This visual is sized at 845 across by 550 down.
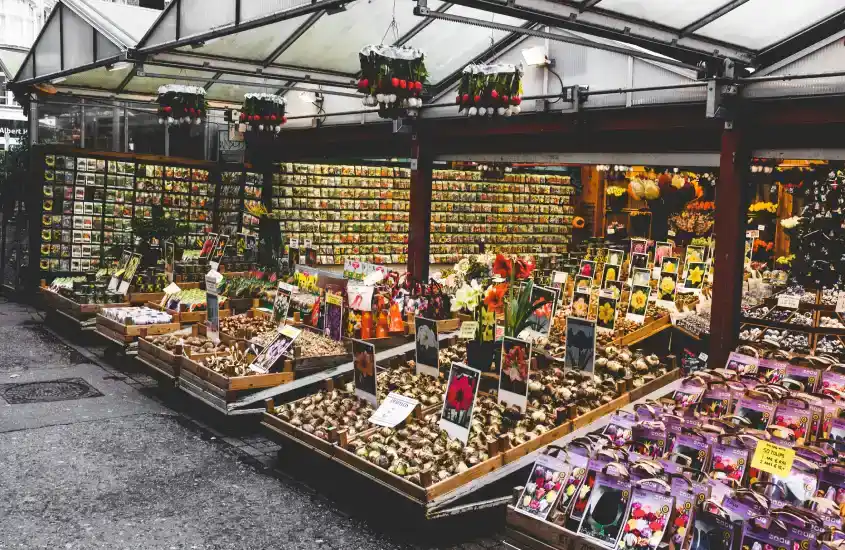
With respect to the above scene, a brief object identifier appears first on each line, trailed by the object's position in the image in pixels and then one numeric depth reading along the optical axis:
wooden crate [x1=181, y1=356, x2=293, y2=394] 6.78
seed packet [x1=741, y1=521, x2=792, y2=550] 3.22
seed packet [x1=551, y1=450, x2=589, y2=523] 3.91
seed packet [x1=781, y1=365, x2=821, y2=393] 5.15
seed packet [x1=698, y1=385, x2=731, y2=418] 4.80
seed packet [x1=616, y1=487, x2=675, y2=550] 3.53
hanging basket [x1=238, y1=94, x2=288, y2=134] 10.74
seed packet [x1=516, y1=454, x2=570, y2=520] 3.98
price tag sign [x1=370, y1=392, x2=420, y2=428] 5.53
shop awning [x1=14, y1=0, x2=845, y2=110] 6.02
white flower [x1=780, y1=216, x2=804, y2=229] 9.35
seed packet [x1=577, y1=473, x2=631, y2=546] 3.68
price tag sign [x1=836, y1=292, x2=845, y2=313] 7.59
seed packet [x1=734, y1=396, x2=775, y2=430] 4.56
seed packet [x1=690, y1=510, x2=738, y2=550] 3.34
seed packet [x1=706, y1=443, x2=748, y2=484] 3.94
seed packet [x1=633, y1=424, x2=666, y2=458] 4.27
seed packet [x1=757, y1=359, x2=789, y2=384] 5.28
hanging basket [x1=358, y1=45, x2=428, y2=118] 6.57
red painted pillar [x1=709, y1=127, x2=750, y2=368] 7.49
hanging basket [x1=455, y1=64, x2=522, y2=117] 6.89
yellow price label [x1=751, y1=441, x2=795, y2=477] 3.63
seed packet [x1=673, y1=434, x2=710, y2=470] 4.06
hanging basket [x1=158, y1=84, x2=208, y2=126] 10.81
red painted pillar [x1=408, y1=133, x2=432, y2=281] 11.43
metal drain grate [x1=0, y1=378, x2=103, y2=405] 8.12
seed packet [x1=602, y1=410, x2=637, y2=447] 4.40
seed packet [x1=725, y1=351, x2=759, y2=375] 5.50
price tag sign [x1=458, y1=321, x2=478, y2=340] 6.06
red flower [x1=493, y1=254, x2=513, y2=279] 6.23
